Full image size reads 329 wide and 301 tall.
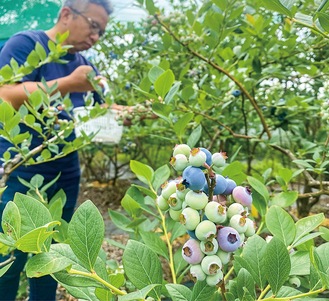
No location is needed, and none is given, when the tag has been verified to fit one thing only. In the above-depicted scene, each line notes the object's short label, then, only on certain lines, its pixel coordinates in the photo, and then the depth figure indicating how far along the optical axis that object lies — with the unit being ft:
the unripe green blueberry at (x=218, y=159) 1.62
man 5.27
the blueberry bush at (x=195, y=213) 1.40
